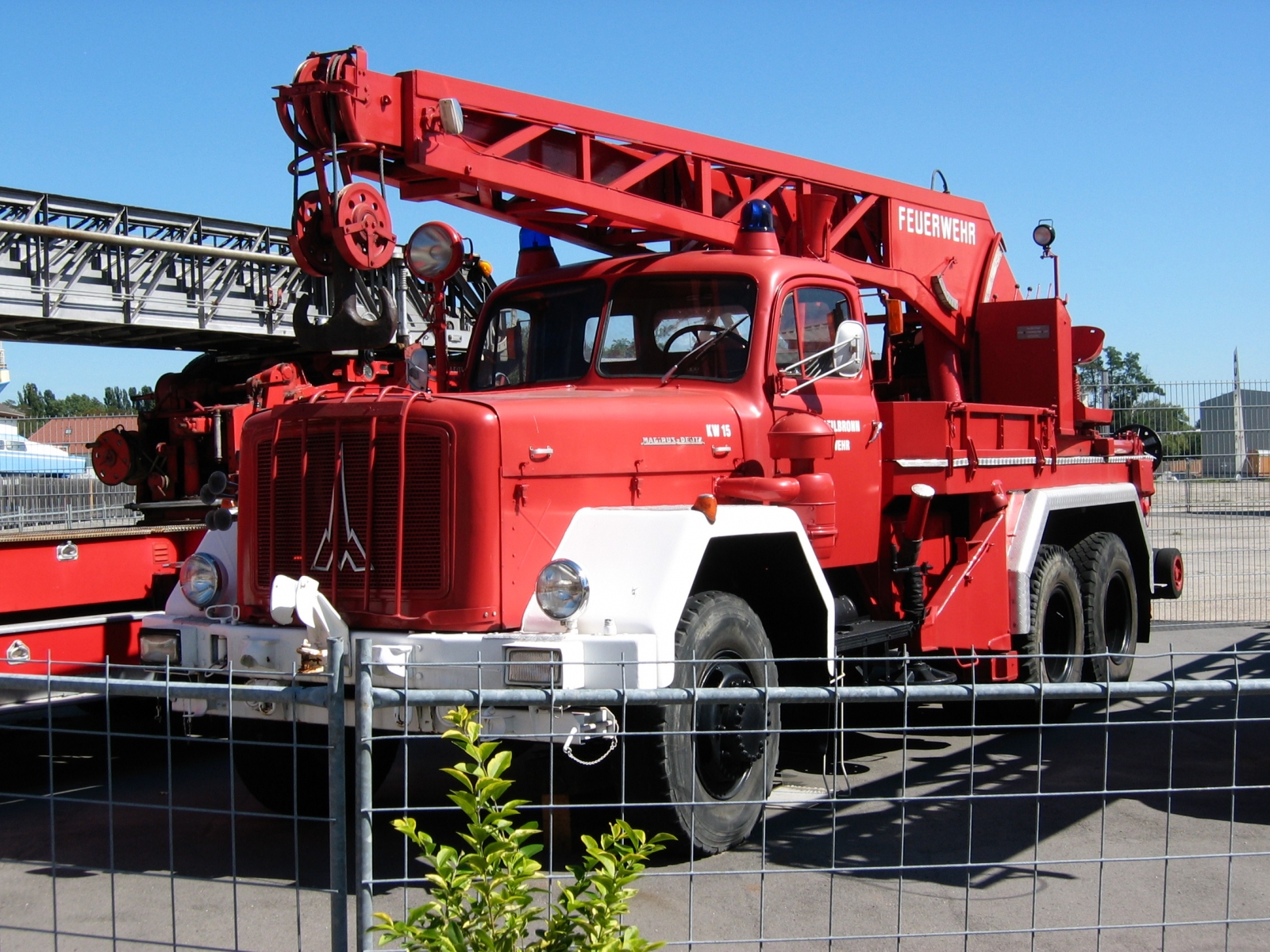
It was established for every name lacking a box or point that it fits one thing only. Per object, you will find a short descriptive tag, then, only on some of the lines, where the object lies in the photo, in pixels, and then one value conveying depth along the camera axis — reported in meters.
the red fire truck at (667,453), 5.23
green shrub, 2.79
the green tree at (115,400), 51.12
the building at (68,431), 21.30
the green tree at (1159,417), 14.79
